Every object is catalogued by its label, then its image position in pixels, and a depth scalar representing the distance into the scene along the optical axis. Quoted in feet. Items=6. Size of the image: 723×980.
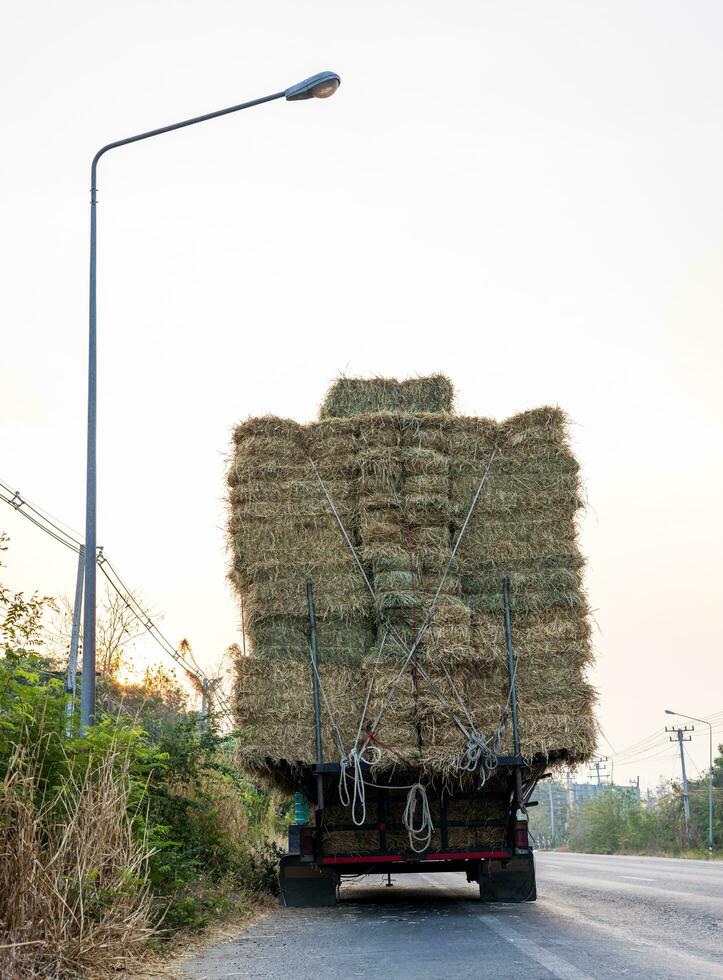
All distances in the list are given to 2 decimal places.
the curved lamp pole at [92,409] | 32.78
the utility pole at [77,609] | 98.58
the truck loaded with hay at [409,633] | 34.35
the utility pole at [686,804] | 202.25
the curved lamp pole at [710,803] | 180.49
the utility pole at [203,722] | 41.48
